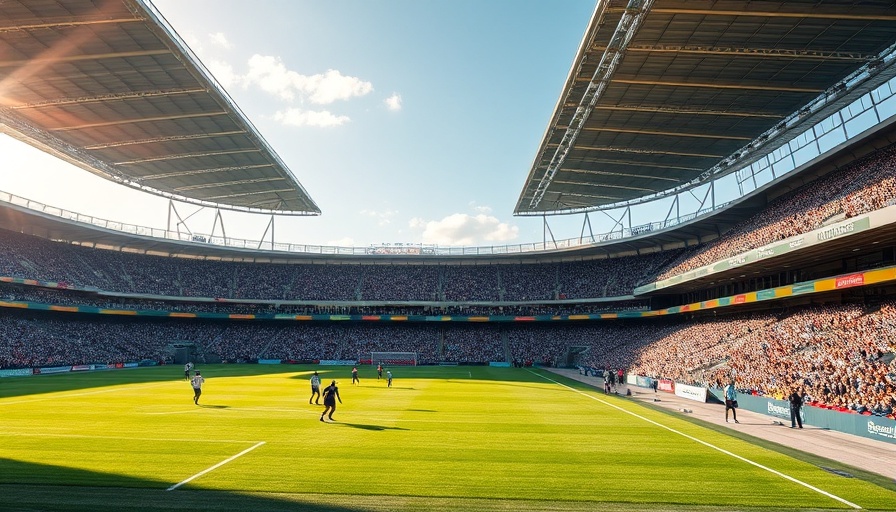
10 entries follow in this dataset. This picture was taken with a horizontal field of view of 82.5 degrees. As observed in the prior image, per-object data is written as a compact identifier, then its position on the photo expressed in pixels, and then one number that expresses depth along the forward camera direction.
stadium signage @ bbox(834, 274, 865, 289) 27.53
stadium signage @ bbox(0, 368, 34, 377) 40.80
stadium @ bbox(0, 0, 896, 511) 13.35
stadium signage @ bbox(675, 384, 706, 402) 30.23
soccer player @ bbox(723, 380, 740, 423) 22.45
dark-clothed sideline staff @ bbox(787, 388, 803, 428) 21.56
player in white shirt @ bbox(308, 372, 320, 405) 23.58
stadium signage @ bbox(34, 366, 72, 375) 43.81
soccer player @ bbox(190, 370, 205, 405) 23.48
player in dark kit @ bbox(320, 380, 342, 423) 19.50
